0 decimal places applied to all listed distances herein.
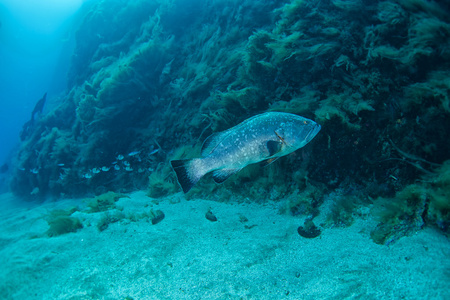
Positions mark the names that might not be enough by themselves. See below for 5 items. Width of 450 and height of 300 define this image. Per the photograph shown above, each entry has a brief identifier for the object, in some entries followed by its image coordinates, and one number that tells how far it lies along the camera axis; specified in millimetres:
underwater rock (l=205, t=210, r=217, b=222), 4391
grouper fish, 2816
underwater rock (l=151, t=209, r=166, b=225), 4647
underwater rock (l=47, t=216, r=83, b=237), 4596
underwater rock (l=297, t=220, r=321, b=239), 3311
